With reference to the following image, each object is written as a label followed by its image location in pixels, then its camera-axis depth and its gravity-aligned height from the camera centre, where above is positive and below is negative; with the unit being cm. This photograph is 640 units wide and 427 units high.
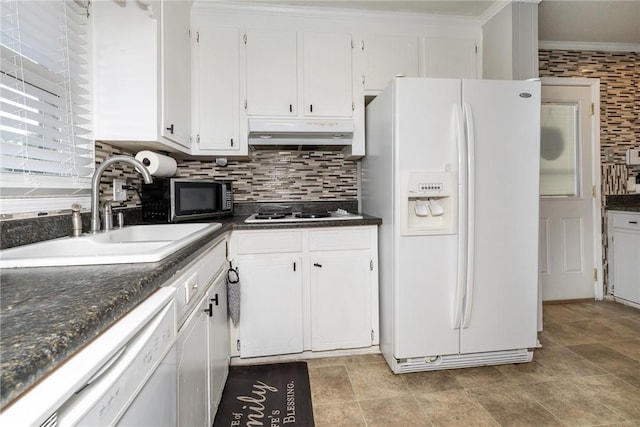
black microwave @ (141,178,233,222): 186 +6
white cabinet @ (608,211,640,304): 284 -45
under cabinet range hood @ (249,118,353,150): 218 +54
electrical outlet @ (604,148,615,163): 314 +51
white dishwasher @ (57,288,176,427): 45 -30
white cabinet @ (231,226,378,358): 199 -52
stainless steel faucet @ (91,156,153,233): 129 +10
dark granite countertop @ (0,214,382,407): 37 -17
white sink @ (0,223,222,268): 85 -13
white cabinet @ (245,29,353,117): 227 +99
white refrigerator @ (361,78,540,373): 178 -7
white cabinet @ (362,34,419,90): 237 +114
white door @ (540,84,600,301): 304 +14
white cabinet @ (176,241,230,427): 97 -51
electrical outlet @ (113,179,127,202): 175 +11
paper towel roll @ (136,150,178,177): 175 +27
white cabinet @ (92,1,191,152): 161 +72
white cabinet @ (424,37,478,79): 243 +117
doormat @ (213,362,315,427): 153 -102
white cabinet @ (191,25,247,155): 221 +84
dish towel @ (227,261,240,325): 187 -52
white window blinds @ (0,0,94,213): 110 +42
